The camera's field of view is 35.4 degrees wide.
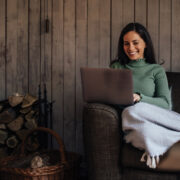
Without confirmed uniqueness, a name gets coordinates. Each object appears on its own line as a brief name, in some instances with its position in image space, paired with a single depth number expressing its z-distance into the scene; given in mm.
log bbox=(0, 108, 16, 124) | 2076
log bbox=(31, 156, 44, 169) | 1654
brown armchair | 1425
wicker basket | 1598
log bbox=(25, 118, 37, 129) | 2105
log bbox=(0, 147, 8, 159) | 2121
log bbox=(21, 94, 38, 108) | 2139
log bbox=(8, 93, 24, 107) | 2127
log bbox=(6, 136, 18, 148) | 2115
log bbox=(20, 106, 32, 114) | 2139
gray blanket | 1336
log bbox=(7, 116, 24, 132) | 2105
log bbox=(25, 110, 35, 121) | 2129
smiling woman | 1345
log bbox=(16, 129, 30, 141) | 2113
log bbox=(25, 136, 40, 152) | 2133
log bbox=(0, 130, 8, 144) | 2094
